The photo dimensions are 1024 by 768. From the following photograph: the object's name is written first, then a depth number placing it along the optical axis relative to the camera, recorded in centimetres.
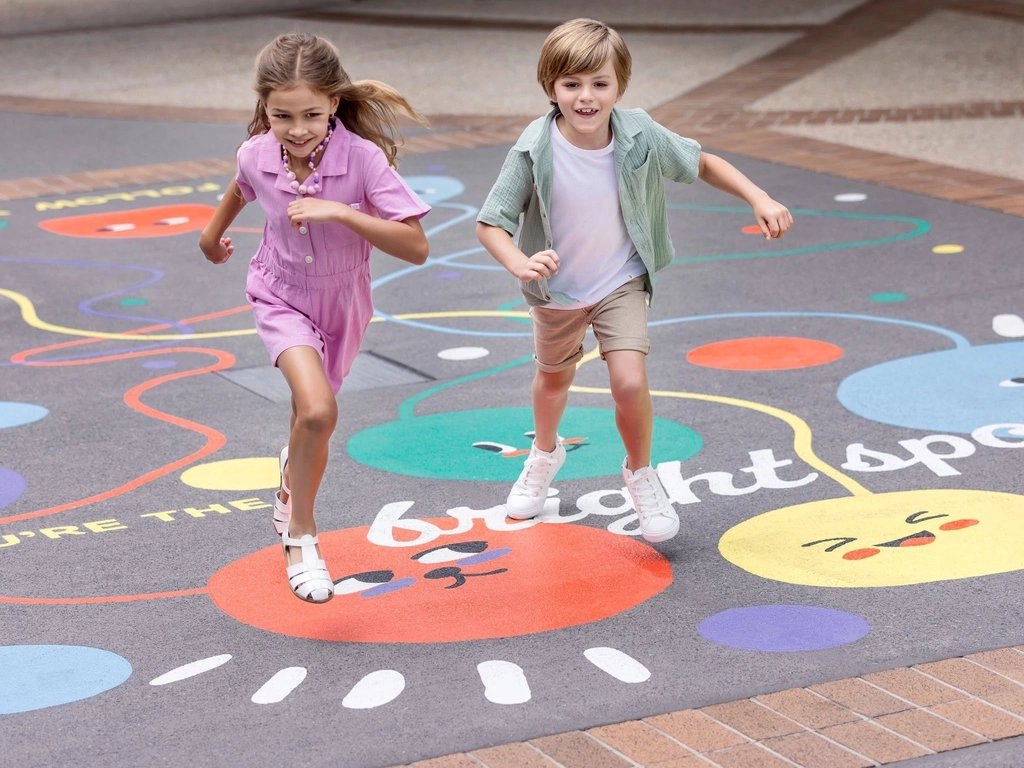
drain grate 572
